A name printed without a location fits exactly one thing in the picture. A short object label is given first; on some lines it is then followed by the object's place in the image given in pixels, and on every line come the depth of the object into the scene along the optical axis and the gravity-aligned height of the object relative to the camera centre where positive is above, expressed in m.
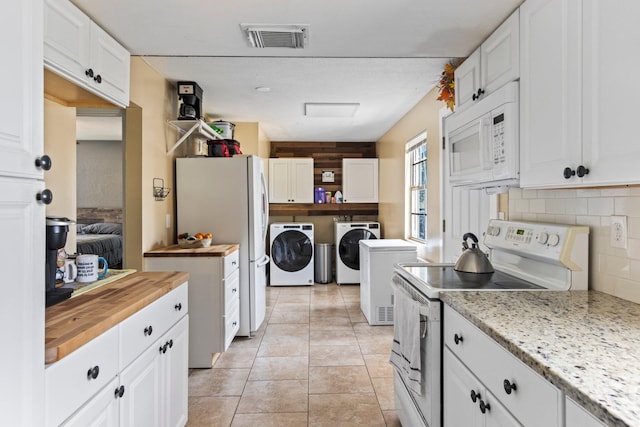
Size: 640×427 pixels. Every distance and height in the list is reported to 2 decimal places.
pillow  6.32 -0.33
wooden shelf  6.35 +0.02
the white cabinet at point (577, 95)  1.11 +0.40
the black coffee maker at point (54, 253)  1.39 -0.17
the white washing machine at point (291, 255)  5.79 -0.70
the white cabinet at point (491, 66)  1.73 +0.76
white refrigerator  3.40 +0.11
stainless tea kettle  2.05 -0.28
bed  5.08 -0.44
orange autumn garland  2.57 +0.85
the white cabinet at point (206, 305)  2.93 -0.75
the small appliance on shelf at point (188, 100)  3.31 +0.97
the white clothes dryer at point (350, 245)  5.84 -0.55
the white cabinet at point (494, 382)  0.91 -0.50
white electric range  1.57 -0.34
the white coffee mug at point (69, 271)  1.75 -0.29
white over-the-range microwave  1.69 +0.35
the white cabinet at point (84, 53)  1.54 +0.73
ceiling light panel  4.13 +1.16
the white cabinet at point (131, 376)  1.05 -0.58
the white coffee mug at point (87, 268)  1.79 -0.28
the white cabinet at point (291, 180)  6.11 +0.48
